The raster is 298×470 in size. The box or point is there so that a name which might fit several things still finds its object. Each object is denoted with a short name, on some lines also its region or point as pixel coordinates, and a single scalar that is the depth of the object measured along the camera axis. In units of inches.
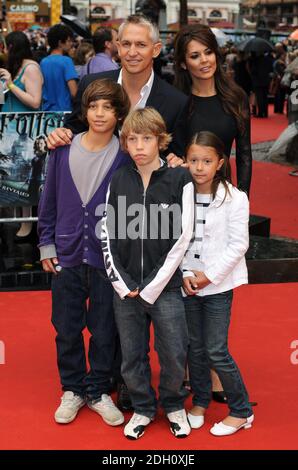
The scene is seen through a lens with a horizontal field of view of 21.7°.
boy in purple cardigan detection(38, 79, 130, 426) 143.8
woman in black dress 149.0
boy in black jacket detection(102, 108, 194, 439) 134.4
